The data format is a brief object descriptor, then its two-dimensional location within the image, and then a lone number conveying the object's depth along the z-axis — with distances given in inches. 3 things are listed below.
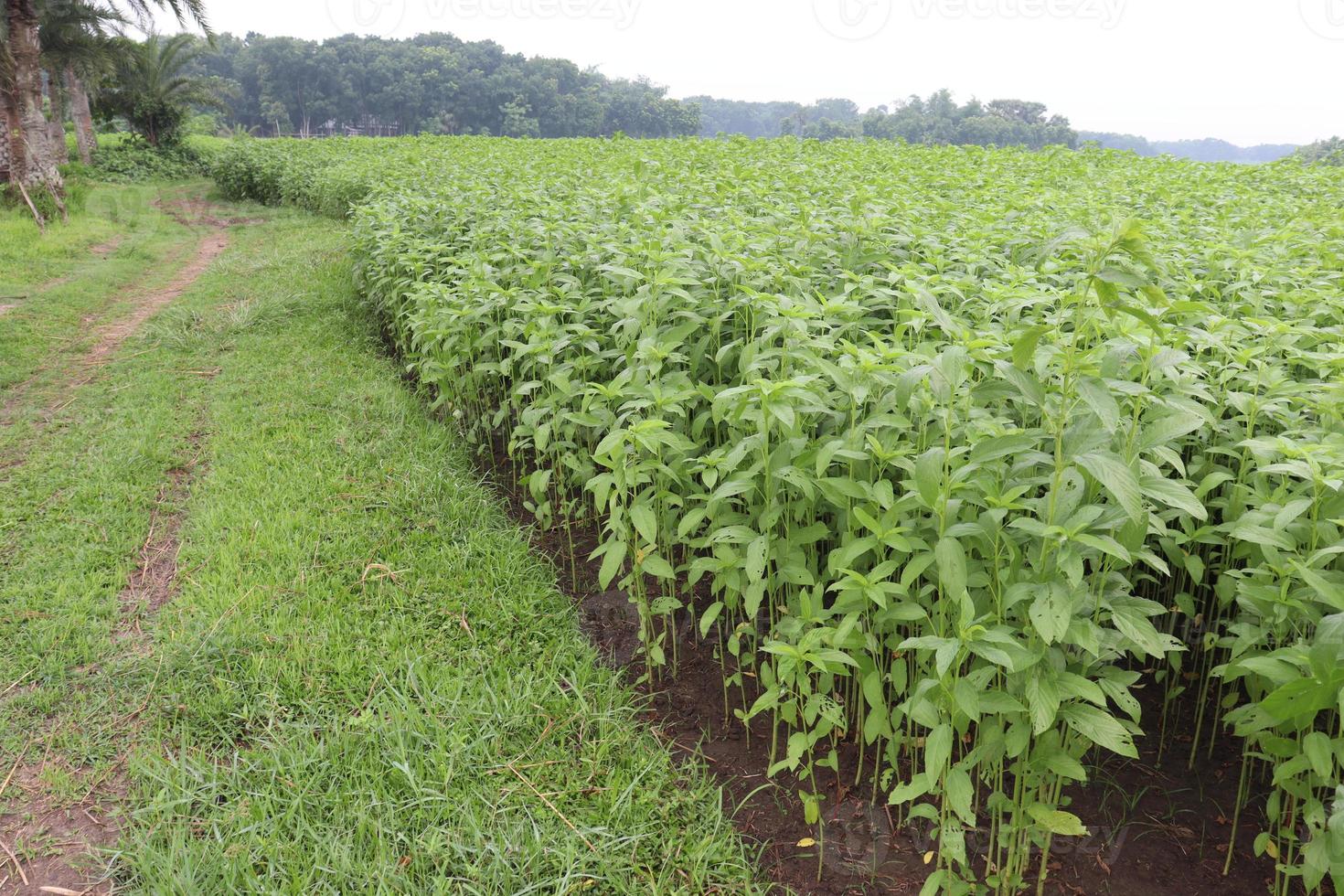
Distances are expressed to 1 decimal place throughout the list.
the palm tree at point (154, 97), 1008.9
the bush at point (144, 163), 892.6
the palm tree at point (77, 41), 781.9
